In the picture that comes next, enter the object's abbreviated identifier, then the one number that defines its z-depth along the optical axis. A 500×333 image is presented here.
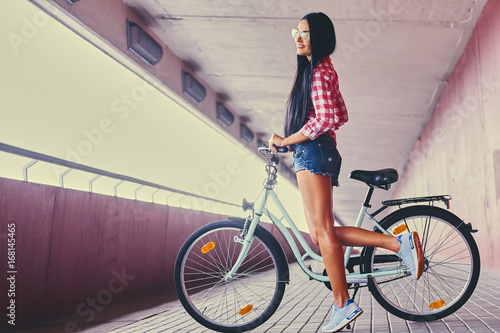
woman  2.47
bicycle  2.64
